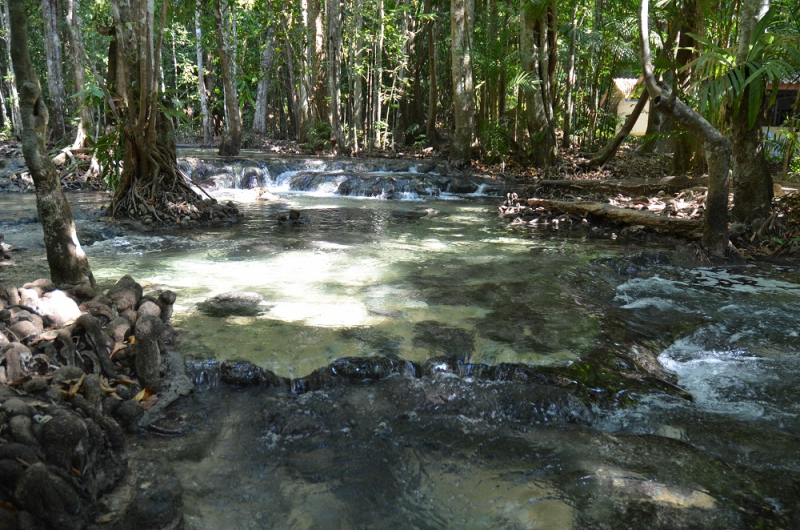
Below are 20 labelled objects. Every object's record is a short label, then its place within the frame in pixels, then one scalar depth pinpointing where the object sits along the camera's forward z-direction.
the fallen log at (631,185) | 10.30
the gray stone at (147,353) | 3.70
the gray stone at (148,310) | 4.23
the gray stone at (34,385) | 3.01
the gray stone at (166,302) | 4.55
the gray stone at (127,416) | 3.32
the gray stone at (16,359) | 3.11
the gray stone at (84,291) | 4.22
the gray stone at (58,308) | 3.77
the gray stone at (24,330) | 3.45
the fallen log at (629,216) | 8.22
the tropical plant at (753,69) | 6.31
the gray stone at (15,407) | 2.64
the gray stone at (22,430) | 2.53
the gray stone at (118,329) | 3.93
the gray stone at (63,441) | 2.57
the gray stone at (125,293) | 4.32
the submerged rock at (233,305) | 4.98
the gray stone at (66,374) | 3.15
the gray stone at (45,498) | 2.30
